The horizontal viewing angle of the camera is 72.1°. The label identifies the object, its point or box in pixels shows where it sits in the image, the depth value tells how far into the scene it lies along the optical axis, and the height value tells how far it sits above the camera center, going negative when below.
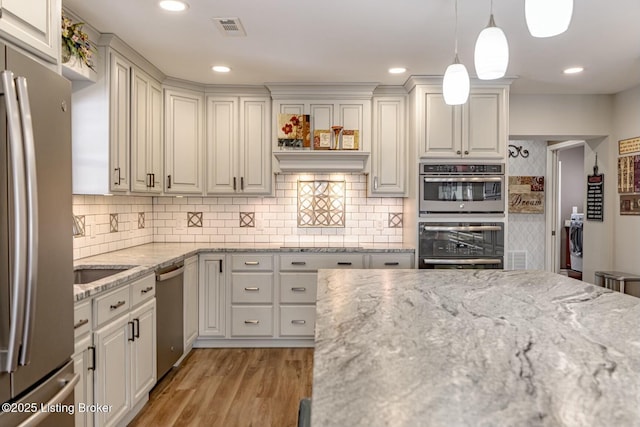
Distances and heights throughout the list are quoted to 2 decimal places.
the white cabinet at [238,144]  4.28 +0.64
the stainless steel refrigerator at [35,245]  1.30 -0.12
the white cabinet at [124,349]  2.20 -0.79
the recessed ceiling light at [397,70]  3.72 +1.20
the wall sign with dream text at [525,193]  6.29 +0.25
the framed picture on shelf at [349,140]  4.17 +0.67
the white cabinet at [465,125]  3.97 +0.77
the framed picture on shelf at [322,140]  4.16 +0.66
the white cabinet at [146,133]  3.36 +0.63
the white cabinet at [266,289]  4.02 -0.73
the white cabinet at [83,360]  1.98 -0.70
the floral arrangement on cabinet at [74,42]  2.43 +0.95
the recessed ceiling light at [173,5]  2.51 +1.19
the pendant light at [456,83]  2.04 +0.60
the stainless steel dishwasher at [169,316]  3.09 -0.80
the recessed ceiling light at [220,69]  3.69 +1.21
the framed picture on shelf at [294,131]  4.17 +0.76
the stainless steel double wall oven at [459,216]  3.99 -0.05
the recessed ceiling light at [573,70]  3.67 +1.19
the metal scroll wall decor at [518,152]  6.34 +0.85
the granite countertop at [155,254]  2.27 -0.35
